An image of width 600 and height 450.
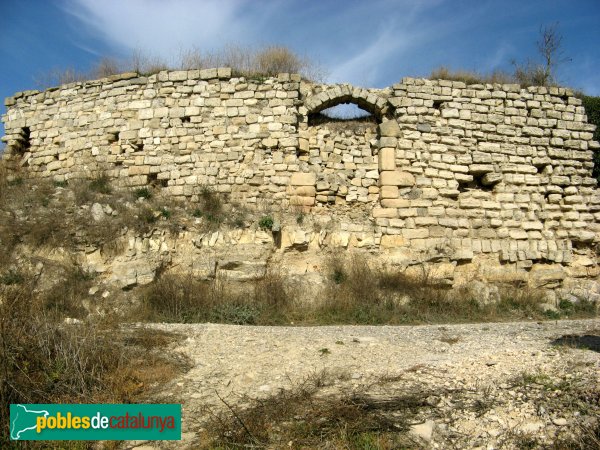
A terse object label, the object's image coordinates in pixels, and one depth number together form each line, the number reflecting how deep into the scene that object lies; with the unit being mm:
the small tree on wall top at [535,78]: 10281
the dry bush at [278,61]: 9844
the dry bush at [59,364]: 3744
